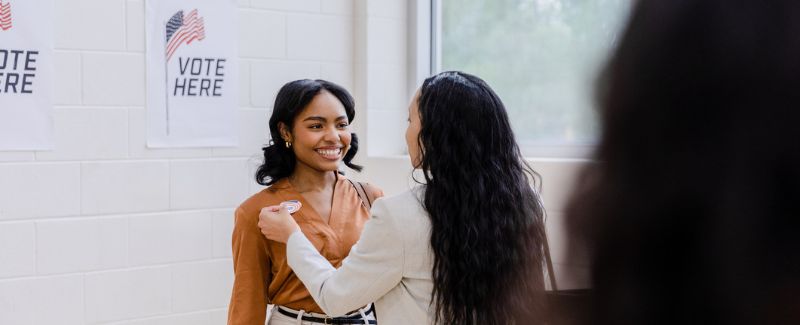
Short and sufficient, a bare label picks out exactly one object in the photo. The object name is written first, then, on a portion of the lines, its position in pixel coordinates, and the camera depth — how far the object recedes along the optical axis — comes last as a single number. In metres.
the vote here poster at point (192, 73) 3.00
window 2.91
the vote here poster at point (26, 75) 2.68
